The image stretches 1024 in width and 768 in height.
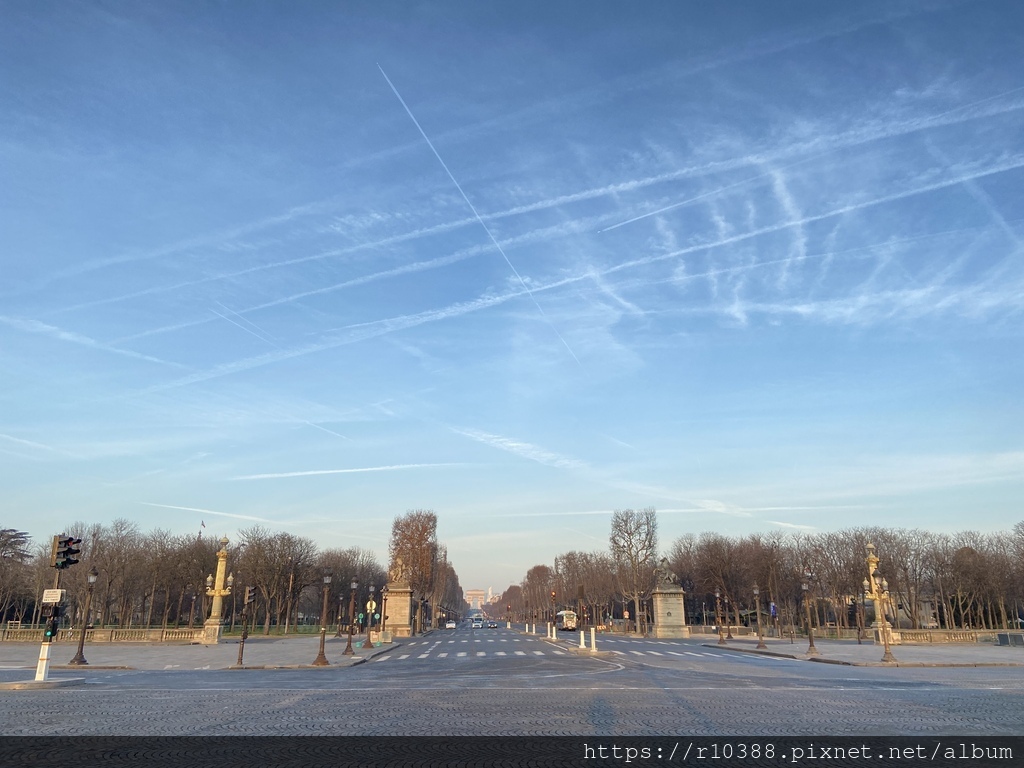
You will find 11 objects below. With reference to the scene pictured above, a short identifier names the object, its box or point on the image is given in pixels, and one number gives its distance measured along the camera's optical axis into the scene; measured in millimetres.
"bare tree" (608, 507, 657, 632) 84625
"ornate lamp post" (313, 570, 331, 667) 33072
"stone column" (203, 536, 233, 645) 53919
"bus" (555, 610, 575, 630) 107125
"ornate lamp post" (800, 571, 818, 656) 40412
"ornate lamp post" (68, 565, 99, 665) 31047
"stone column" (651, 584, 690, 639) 72625
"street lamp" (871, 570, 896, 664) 33750
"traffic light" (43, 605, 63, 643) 22712
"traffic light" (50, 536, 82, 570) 23047
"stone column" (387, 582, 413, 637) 75000
